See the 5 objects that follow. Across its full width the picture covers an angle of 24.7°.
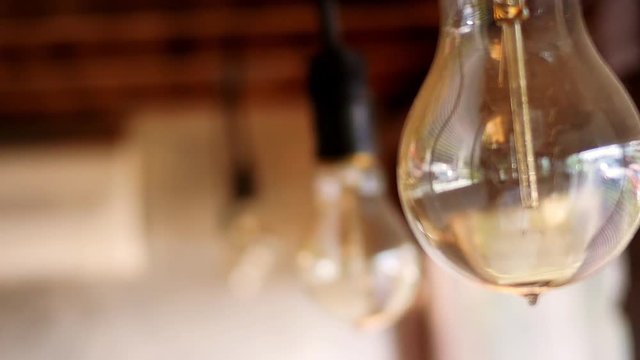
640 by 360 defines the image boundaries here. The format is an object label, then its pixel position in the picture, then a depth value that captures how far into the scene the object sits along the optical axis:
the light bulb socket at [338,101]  0.64
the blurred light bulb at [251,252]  1.00
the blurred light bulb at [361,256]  0.69
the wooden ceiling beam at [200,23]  0.87
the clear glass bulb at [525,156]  0.47
